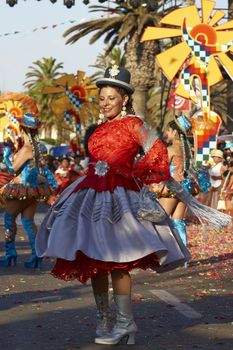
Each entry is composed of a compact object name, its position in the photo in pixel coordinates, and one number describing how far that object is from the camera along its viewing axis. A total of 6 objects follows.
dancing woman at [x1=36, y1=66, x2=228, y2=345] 6.97
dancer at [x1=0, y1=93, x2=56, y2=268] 12.61
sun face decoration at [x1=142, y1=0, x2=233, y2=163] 24.64
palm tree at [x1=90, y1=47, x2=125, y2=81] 72.62
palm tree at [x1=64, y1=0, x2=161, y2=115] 37.28
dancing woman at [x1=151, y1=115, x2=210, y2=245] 12.62
